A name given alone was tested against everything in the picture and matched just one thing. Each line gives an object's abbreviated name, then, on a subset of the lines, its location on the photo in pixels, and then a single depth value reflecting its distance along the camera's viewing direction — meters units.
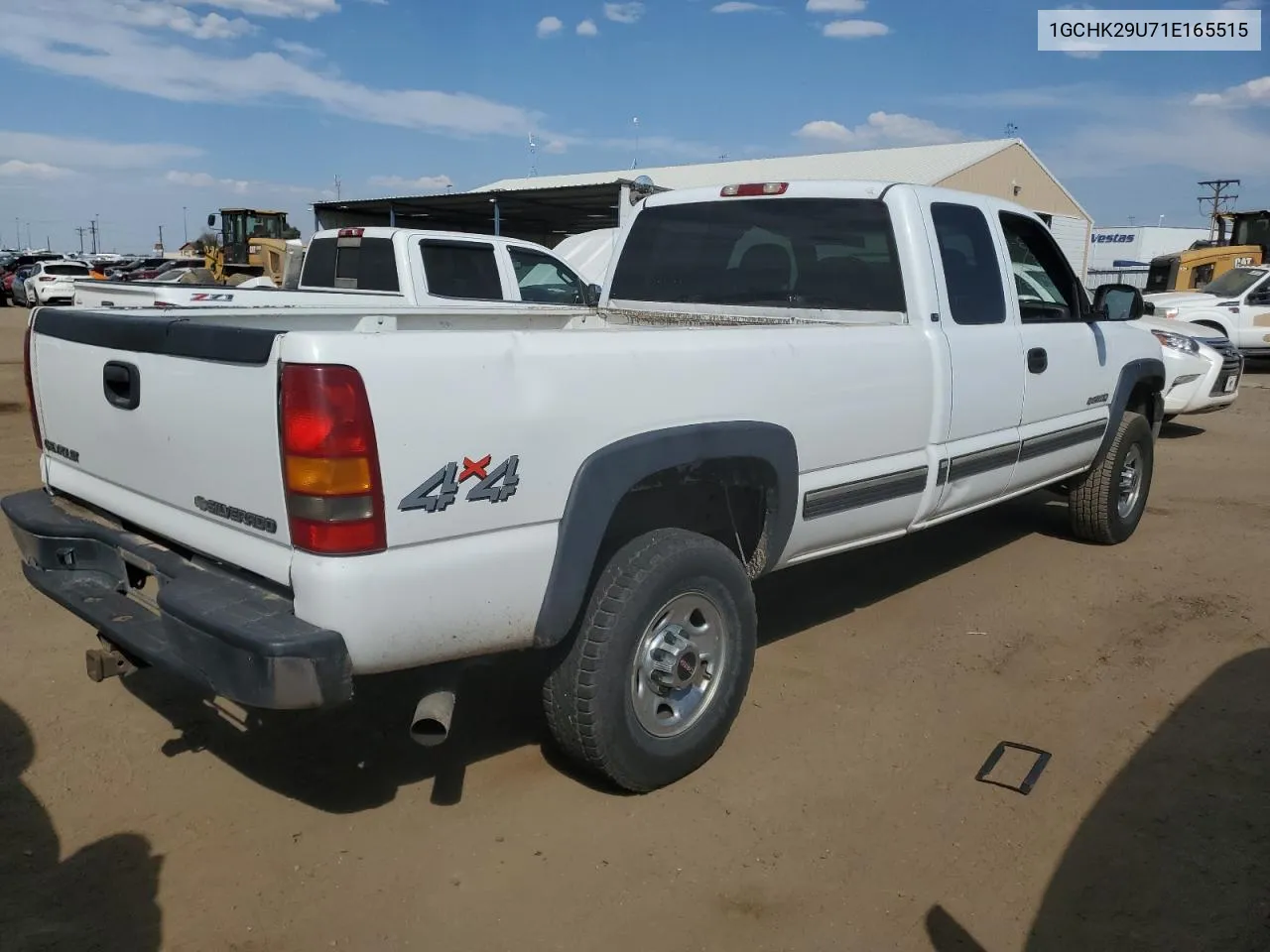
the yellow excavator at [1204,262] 21.09
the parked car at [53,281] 27.08
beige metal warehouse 31.23
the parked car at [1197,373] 10.16
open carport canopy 20.39
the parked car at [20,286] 32.93
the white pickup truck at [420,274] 7.55
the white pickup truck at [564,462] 2.44
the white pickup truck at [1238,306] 16.12
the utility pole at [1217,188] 57.54
